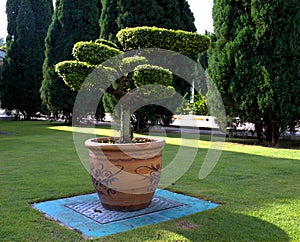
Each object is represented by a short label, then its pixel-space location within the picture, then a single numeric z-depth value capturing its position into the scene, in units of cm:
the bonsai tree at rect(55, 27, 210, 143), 371
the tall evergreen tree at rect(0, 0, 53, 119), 1942
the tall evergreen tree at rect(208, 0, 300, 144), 854
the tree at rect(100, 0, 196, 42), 1209
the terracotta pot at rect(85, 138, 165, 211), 364
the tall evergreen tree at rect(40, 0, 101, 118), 1595
